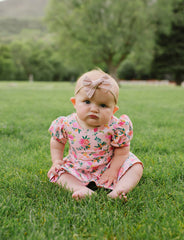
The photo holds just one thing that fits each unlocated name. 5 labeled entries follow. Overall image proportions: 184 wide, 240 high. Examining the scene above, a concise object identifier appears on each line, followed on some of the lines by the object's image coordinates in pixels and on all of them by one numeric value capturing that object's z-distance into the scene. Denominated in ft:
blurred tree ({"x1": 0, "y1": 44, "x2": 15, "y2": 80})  184.34
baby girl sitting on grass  6.53
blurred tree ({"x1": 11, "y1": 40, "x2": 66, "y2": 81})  206.39
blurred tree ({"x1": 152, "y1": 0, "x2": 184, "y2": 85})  94.73
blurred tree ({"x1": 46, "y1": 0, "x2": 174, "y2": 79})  81.00
